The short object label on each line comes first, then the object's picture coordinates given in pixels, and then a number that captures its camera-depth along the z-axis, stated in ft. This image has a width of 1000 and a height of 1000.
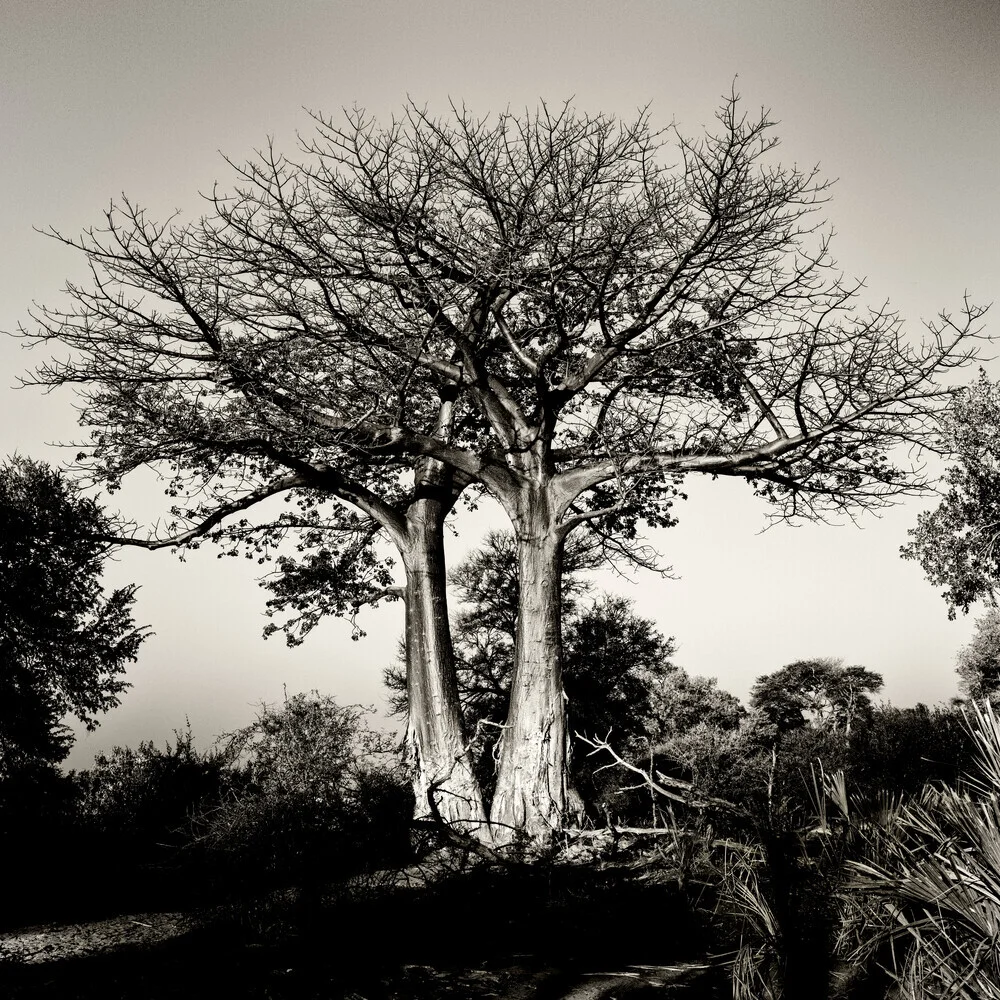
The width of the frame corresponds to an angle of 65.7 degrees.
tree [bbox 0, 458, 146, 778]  41.39
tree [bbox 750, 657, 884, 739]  86.28
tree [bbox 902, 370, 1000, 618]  64.59
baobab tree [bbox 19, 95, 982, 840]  33.09
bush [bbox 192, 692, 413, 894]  26.76
